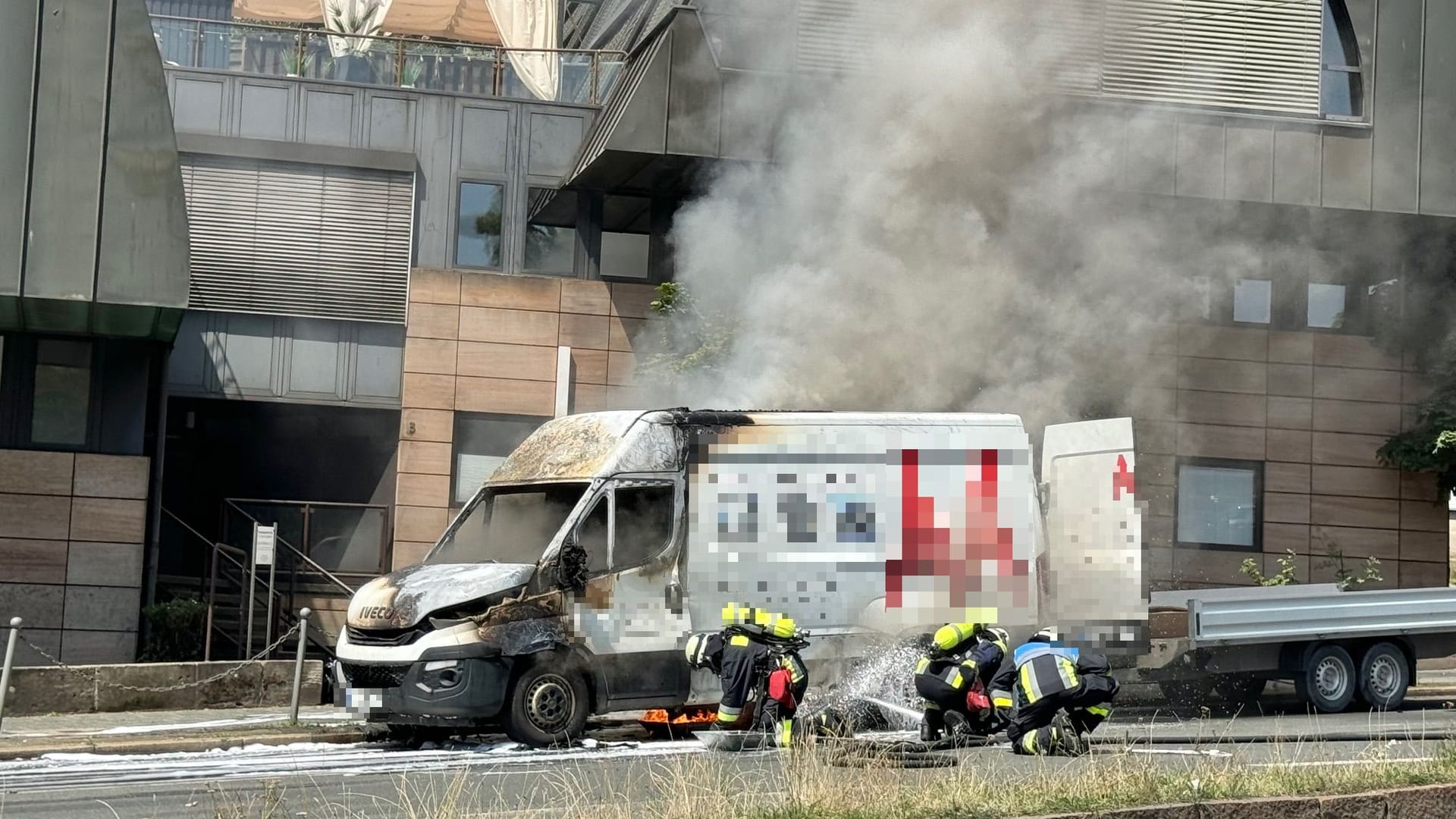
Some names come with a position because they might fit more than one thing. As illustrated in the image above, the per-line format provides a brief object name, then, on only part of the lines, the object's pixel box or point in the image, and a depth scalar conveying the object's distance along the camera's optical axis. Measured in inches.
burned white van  436.5
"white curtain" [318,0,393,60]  874.1
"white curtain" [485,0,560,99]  834.8
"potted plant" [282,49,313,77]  816.9
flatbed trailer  525.0
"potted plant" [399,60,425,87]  826.8
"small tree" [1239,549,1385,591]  816.3
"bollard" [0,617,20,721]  488.7
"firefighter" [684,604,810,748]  403.2
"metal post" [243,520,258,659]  672.4
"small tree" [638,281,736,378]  729.0
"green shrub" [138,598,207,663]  685.3
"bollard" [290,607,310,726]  504.4
